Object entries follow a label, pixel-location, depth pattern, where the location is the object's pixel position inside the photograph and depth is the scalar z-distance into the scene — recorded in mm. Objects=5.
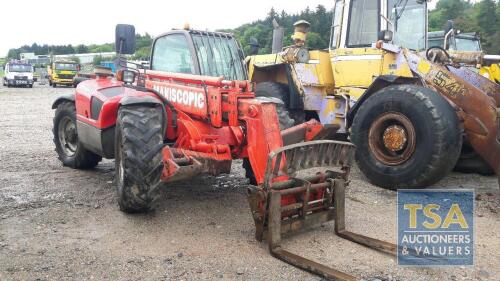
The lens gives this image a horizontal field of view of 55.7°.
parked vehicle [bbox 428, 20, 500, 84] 7448
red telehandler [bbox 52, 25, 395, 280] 4371
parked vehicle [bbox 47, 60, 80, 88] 35500
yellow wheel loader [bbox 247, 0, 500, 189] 6133
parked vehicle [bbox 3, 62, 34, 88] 34062
